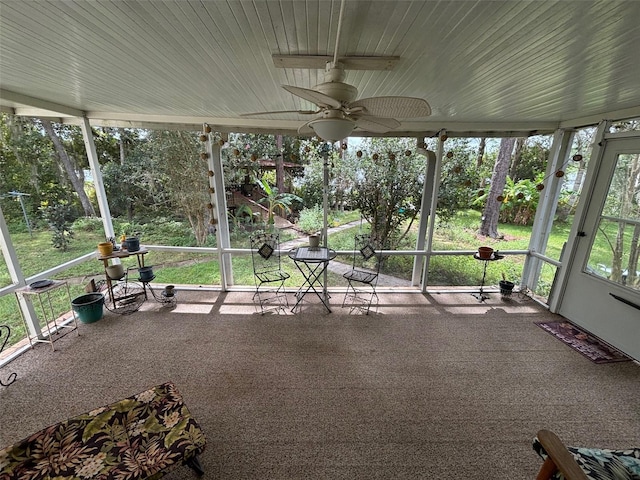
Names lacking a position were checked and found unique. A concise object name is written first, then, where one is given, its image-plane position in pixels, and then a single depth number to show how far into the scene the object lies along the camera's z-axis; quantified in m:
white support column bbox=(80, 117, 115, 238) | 3.55
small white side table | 2.66
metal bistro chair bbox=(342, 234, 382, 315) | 3.78
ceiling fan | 1.39
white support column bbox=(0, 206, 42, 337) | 2.63
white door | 2.80
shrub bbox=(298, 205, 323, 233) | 4.58
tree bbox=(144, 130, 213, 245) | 4.46
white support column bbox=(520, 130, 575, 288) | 3.66
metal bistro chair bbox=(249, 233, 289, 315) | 3.78
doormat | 2.79
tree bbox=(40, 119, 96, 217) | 3.94
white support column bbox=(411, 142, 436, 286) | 3.93
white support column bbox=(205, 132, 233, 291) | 3.73
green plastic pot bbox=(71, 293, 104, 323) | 3.18
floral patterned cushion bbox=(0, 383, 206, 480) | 1.37
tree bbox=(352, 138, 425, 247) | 4.29
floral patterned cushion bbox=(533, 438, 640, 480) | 1.28
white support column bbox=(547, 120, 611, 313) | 3.06
